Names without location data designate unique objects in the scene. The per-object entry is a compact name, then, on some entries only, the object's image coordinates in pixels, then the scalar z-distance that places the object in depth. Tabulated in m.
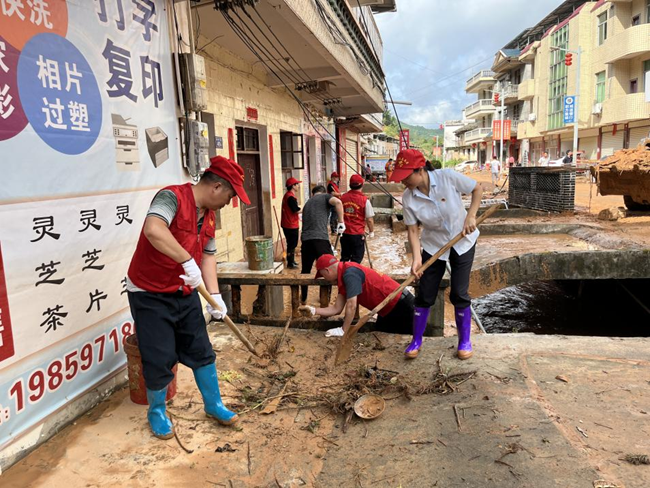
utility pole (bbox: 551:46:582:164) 25.84
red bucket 3.03
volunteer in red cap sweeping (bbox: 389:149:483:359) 3.56
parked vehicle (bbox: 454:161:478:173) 49.47
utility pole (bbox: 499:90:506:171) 40.39
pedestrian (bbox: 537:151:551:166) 29.38
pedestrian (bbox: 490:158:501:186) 26.16
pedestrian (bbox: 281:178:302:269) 7.93
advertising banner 2.43
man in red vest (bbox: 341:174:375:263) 6.96
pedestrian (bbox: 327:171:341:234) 8.91
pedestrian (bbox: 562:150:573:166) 26.65
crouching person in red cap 4.07
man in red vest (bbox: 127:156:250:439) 2.48
